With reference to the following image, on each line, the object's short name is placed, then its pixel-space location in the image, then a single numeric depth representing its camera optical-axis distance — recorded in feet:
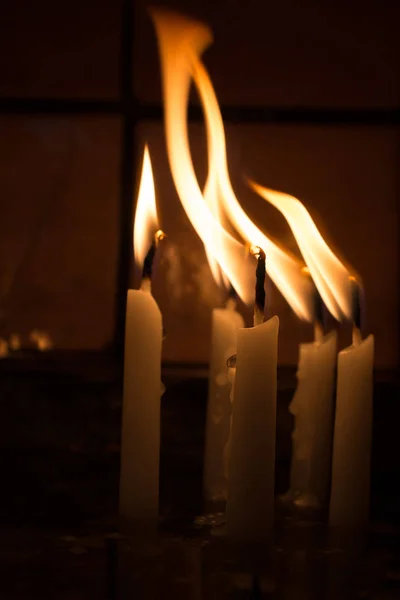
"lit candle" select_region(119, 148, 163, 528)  3.03
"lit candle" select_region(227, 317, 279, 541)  2.85
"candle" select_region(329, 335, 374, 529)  3.01
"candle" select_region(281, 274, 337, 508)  3.17
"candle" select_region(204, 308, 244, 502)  3.14
